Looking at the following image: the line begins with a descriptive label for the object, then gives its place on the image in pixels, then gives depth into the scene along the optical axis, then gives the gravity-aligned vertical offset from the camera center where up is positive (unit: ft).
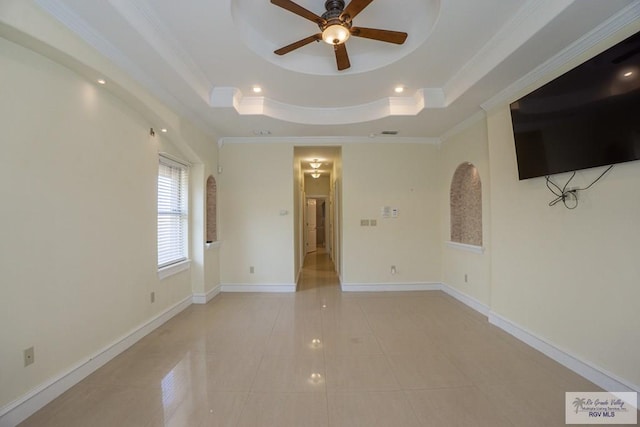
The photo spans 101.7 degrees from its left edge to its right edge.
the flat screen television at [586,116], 5.66 +2.54
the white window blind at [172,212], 11.14 +0.43
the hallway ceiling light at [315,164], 20.83 +4.67
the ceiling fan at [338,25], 6.22 +5.00
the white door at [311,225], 31.96 -0.73
